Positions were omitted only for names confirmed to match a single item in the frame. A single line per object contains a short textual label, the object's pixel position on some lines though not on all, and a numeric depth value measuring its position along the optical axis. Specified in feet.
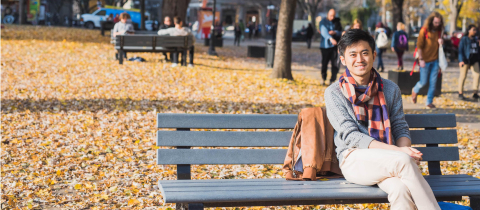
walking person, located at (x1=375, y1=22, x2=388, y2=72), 59.55
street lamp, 69.82
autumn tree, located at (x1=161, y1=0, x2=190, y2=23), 68.80
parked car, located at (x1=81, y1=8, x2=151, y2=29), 154.92
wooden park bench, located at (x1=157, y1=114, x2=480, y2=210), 11.07
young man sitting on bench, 11.73
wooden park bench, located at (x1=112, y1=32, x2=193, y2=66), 49.96
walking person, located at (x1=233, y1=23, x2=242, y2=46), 106.11
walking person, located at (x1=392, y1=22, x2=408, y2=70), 58.13
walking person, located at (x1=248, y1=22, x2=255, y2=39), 145.21
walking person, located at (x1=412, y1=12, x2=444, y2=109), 31.99
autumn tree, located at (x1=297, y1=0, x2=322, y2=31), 152.00
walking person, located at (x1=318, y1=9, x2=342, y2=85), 39.99
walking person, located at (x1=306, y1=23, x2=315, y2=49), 108.58
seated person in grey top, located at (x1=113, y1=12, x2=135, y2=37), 55.58
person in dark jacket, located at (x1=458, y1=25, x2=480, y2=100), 37.58
